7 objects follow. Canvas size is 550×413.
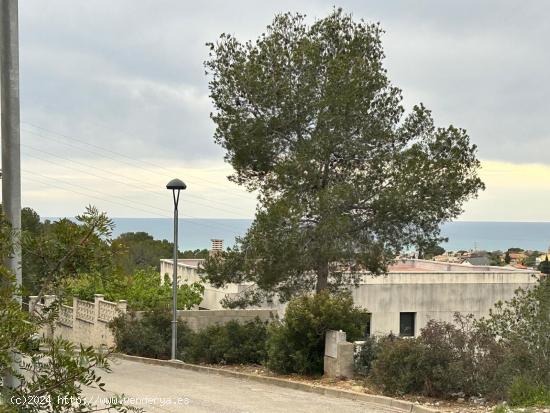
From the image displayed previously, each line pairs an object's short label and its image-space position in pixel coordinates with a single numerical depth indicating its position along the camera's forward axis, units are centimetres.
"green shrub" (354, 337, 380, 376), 1516
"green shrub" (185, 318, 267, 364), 1980
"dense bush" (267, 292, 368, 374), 1603
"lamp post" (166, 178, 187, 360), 1955
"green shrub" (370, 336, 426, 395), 1293
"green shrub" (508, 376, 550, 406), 1059
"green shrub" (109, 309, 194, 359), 2242
